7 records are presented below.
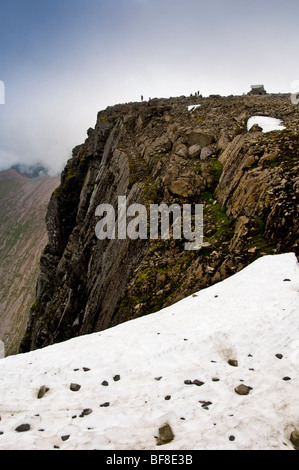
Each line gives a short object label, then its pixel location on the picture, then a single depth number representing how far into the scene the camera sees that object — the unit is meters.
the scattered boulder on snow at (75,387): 8.15
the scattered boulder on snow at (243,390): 6.73
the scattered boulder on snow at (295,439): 5.24
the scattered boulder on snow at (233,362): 7.93
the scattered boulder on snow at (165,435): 5.88
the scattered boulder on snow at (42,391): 8.18
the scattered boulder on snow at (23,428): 6.80
